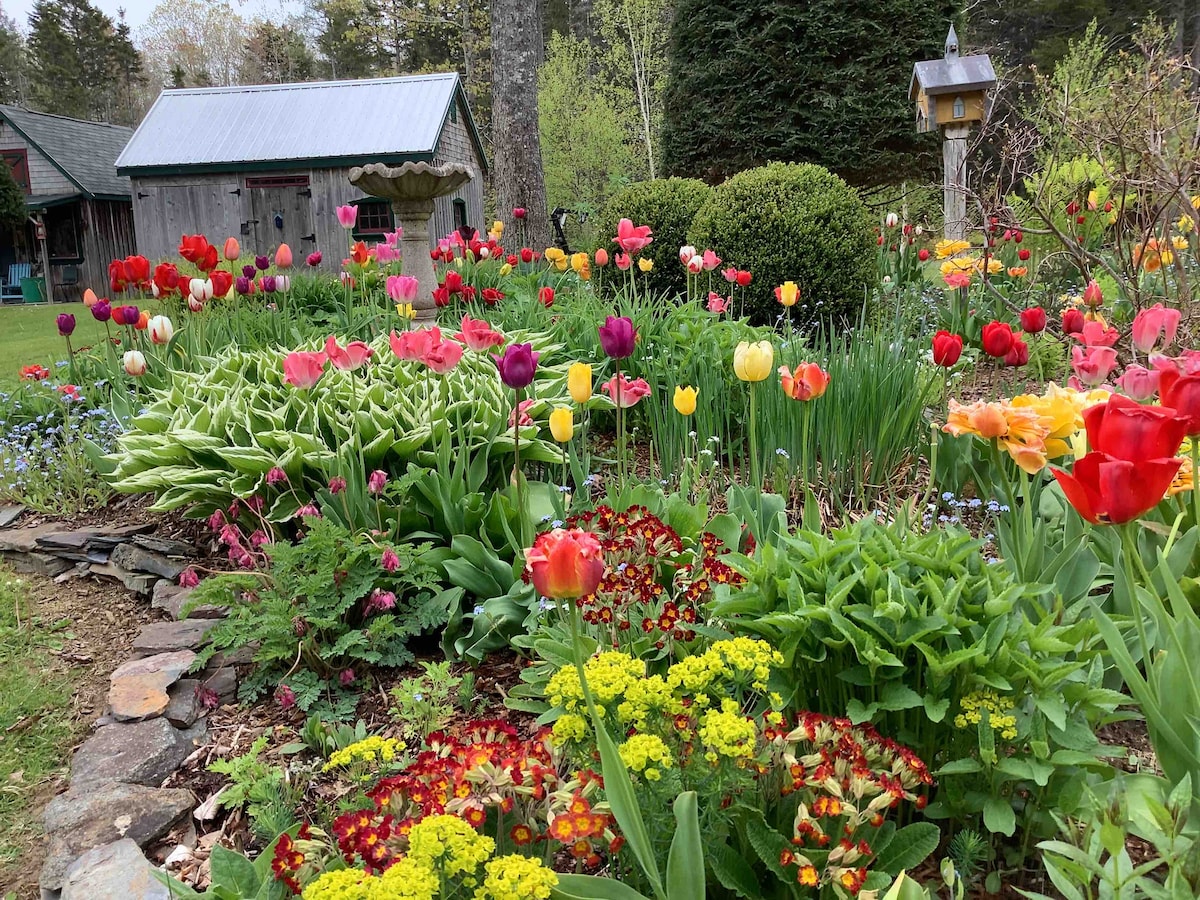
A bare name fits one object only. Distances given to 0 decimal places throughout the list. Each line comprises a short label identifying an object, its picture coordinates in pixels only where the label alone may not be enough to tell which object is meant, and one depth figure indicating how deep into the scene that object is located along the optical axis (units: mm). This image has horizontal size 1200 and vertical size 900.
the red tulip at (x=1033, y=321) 3043
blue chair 21750
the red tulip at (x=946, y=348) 2531
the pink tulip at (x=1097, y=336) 2377
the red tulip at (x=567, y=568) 1145
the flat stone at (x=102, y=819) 1841
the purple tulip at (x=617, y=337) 2221
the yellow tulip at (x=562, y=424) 2232
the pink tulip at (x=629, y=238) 4277
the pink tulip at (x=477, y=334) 2895
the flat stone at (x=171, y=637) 2697
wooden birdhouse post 8141
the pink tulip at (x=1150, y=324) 2196
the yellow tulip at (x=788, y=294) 3520
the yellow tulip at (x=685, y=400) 2488
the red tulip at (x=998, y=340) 2521
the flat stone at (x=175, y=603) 2943
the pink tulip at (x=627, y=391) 2313
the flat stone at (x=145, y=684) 2330
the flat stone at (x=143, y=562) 3279
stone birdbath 5148
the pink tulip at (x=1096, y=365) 2170
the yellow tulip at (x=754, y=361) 2225
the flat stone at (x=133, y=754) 2113
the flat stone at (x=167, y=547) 3355
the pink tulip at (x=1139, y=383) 1785
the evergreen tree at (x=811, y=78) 10805
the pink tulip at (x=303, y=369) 2533
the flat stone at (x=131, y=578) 3242
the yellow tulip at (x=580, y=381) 2172
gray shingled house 21984
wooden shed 16750
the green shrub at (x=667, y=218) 7738
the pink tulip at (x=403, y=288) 3401
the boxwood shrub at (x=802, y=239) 5742
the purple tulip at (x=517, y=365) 1965
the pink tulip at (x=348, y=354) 2609
